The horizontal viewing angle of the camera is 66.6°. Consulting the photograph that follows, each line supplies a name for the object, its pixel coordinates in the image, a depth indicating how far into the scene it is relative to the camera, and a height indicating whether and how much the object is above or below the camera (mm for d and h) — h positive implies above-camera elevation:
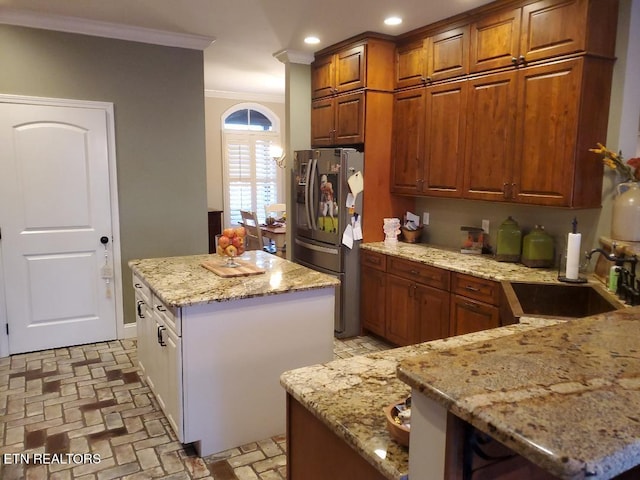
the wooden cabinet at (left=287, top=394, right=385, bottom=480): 1203 -738
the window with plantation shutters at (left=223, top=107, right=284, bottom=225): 7719 +200
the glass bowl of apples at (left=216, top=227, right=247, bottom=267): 2982 -415
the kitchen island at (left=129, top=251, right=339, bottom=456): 2422 -883
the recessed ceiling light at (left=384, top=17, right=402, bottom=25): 3682 +1194
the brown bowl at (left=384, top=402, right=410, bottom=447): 1087 -562
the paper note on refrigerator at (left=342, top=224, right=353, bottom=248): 4152 -507
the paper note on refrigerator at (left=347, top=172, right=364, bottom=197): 4113 -50
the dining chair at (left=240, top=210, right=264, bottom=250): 6254 -717
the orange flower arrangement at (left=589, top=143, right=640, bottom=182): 2795 +90
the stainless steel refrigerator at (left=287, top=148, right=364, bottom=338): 4129 -366
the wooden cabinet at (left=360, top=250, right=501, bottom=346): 3156 -891
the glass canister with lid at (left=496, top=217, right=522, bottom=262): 3451 -445
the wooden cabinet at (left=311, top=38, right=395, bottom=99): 4105 +958
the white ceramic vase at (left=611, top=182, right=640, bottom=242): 2714 -195
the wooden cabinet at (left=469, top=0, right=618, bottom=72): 2801 +905
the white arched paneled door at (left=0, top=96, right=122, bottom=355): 3824 -406
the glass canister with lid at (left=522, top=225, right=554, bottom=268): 3262 -473
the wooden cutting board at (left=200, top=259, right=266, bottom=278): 2863 -564
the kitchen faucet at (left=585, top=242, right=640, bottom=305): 2189 -469
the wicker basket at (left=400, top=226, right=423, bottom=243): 4358 -508
